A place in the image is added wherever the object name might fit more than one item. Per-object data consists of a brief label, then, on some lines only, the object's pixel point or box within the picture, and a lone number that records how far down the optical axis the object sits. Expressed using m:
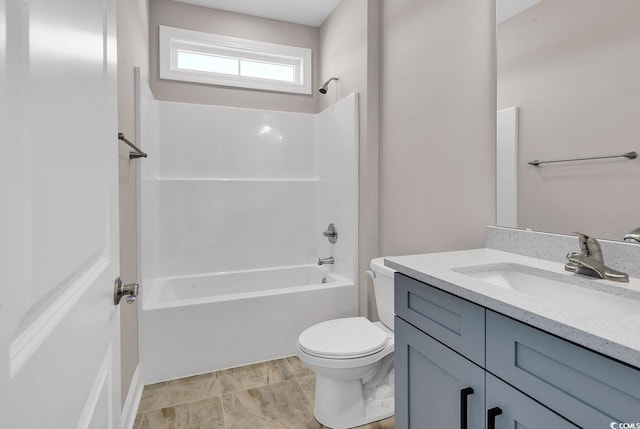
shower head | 2.80
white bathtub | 2.14
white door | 0.37
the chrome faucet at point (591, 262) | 0.97
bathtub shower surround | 2.24
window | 2.91
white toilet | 1.61
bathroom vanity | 0.61
